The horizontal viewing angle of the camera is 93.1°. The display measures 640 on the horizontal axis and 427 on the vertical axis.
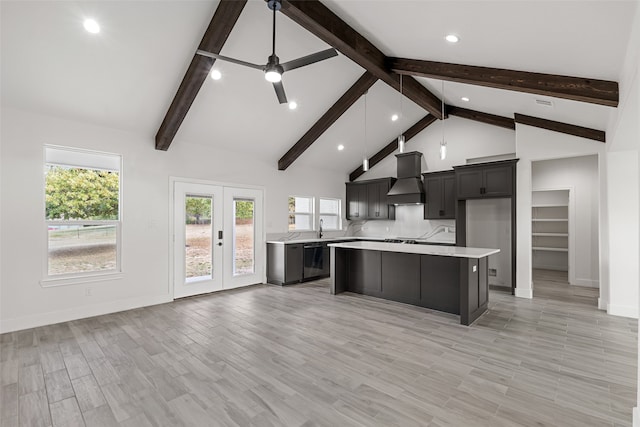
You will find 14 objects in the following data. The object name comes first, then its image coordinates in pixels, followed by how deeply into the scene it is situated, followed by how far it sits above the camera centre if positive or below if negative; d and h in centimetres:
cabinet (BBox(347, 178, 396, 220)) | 790 +36
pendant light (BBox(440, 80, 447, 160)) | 423 +89
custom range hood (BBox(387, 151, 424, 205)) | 699 +73
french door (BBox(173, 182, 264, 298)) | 536 -49
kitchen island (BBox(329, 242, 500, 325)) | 410 -97
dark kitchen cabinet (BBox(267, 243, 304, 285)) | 628 -106
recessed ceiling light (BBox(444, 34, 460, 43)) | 311 +183
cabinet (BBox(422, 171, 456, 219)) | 661 +41
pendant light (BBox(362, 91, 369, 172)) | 495 +182
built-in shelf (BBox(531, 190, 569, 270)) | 760 -39
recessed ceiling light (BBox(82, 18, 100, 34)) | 312 +196
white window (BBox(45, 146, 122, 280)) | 414 +1
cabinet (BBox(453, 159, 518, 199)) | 556 +65
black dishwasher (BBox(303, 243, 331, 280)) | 673 -110
